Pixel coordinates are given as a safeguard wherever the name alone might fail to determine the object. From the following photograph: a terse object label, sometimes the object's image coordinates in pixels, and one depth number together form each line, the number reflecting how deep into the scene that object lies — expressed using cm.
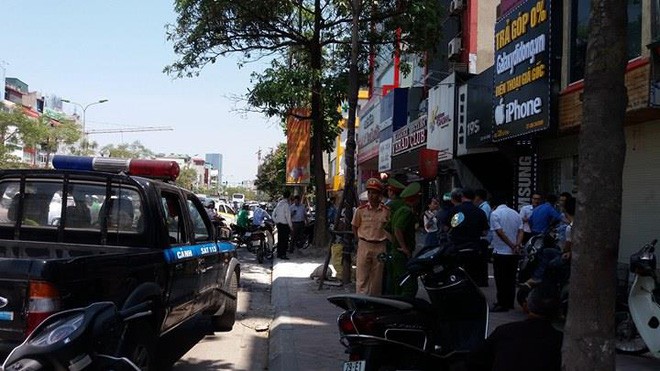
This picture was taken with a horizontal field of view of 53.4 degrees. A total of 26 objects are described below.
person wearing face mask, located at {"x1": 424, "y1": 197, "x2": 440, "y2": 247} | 1240
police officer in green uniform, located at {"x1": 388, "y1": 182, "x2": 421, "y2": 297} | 712
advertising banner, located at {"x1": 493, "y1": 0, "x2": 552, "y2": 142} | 1209
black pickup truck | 406
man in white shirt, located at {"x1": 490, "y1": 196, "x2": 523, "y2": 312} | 895
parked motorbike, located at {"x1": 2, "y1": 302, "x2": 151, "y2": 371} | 296
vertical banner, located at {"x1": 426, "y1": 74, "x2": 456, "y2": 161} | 1800
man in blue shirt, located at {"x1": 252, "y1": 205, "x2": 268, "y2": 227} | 1719
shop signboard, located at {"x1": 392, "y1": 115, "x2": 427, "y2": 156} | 2143
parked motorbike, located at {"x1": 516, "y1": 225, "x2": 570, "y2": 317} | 712
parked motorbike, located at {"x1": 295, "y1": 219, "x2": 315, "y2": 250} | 1922
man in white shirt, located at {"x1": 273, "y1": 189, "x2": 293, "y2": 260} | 1648
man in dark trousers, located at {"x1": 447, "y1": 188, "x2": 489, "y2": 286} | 801
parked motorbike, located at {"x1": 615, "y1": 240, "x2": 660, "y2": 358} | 595
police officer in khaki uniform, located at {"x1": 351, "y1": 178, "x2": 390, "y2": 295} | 764
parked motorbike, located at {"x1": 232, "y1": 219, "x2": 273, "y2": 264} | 1652
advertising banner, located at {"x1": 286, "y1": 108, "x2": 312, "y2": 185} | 2008
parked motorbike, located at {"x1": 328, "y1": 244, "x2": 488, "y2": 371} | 422
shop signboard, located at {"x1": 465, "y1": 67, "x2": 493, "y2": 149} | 1517
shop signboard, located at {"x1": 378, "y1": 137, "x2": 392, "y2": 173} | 2624
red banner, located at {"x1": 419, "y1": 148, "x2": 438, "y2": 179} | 1706
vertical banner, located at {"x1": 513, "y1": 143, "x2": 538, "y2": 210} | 1470
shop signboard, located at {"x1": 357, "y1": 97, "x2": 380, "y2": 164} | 3064
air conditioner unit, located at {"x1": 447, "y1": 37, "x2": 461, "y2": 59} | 2242
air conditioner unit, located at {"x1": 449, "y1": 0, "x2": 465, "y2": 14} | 2264
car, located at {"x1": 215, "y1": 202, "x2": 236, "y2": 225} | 2883
